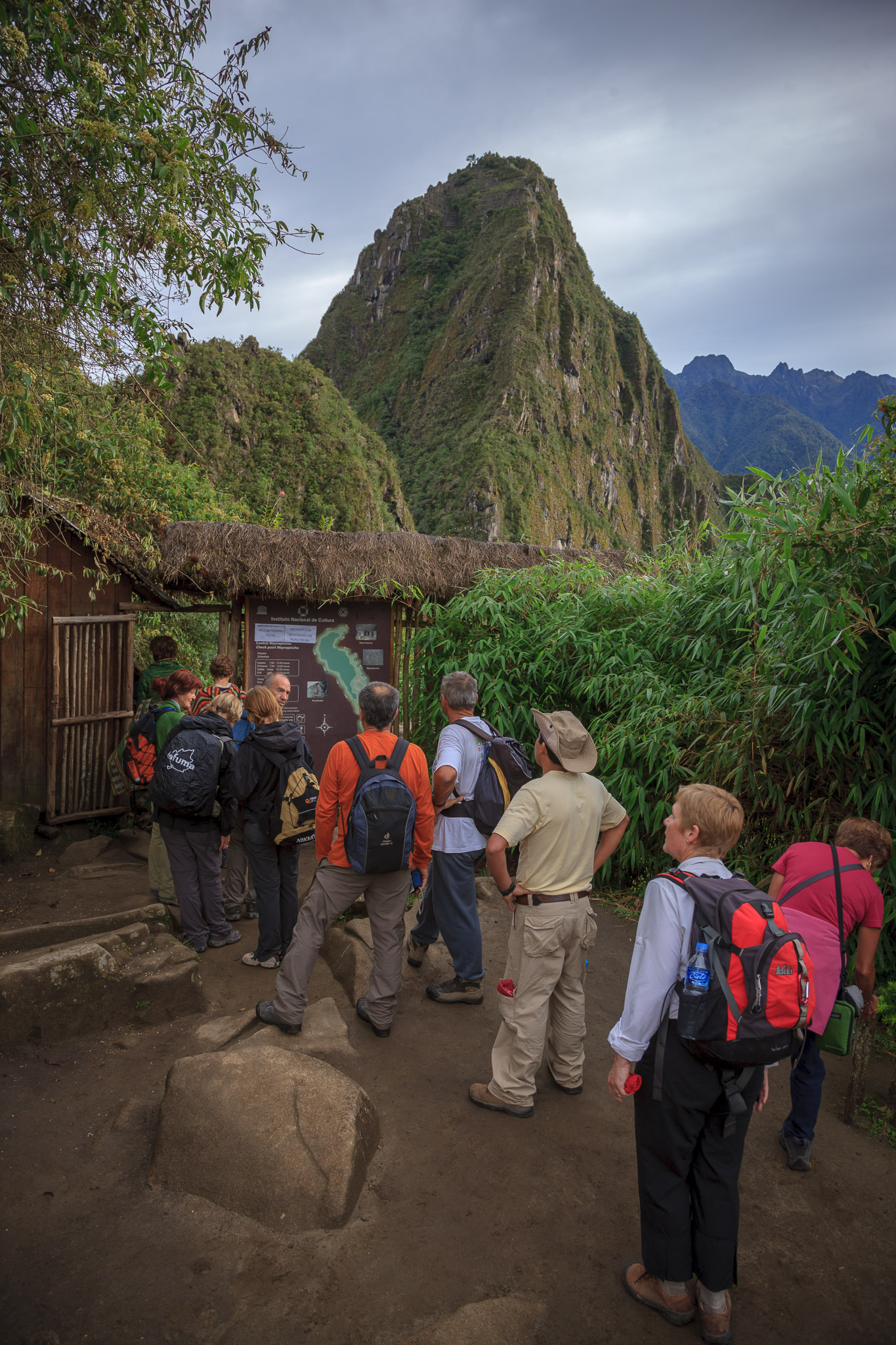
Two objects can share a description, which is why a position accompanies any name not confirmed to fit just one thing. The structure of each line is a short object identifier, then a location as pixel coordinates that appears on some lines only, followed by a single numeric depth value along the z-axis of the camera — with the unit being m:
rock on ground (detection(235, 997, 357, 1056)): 3.11
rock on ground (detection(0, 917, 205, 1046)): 3.07
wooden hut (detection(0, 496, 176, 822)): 5.99
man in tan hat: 2.78
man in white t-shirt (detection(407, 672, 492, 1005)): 3.63
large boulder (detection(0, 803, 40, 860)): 5.64
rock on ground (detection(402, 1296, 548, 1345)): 1.88
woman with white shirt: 1.89
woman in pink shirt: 2.56
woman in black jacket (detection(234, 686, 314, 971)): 3.83
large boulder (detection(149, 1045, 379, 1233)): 2.32
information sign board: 6.46
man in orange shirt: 3.20
